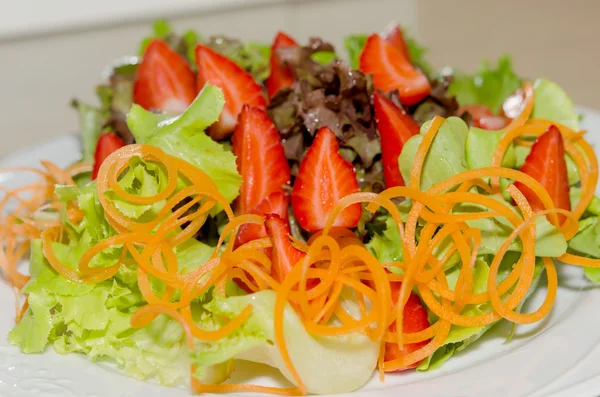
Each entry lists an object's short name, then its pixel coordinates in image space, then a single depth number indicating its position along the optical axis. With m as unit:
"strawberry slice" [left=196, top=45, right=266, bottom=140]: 0.41
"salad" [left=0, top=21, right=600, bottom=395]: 0.34
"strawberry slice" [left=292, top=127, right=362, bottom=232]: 0.37
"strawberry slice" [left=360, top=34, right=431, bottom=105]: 0.42
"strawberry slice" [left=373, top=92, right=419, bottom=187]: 0.39
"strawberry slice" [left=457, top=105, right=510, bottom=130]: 0.43
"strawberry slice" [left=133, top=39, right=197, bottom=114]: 0.43
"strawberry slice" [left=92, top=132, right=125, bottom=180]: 0.41
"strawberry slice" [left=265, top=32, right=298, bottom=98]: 0.43
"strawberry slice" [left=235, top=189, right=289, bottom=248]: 0.37
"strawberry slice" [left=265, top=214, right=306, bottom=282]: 0.35
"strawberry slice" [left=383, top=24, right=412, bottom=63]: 0.46
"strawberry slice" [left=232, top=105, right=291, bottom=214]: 0.39
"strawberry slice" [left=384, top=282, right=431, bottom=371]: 0.35
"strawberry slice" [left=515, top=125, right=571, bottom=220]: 0.38
